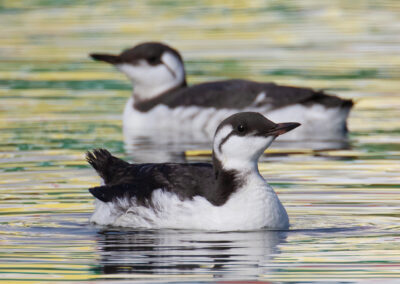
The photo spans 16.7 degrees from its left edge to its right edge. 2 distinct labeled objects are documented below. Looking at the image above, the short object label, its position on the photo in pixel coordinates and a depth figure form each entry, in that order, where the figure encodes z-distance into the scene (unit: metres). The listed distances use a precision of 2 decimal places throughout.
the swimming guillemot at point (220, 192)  11.41
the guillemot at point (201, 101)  18.88
